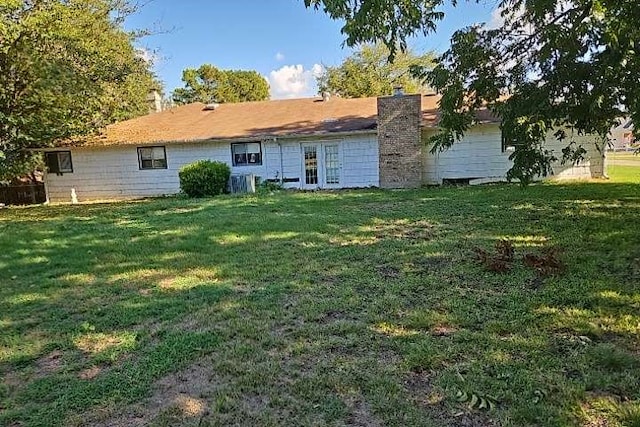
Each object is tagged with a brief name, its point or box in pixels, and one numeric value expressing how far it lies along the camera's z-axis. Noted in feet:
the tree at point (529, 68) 18.85
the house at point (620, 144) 157.30
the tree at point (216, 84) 146.20
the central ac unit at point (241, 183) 56.95
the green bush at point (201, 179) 53.78
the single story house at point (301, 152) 55.52
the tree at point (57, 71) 41.22
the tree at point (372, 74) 117.60
